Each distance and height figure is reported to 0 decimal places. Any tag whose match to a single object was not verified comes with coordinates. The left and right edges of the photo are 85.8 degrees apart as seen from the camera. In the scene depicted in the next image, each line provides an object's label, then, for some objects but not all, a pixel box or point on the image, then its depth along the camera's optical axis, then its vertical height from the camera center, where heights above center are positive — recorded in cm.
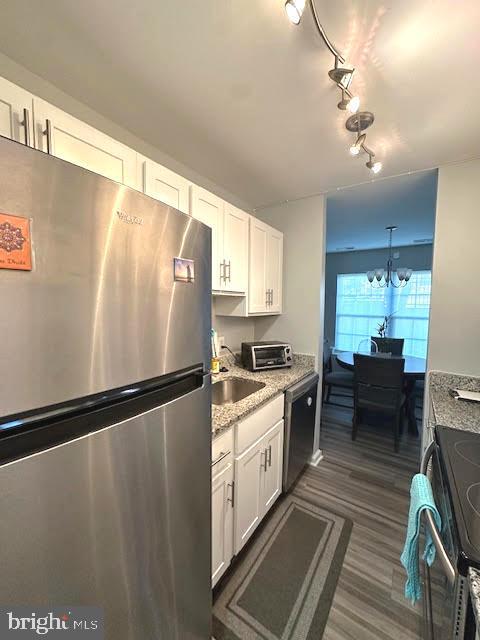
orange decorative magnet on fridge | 46 +11
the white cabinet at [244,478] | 126 -97
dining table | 282 -78
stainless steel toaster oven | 225 -42
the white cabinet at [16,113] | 82 +63
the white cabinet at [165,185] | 126 +64
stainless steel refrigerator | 49 -21
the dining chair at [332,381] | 361 -101
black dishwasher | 192 -94
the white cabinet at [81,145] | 90 +63
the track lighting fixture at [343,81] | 76 +93
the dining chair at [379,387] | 265 -82
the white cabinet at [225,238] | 162 +51
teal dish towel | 75 -68
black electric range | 62 -55
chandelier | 347 +51
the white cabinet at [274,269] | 238 +37
